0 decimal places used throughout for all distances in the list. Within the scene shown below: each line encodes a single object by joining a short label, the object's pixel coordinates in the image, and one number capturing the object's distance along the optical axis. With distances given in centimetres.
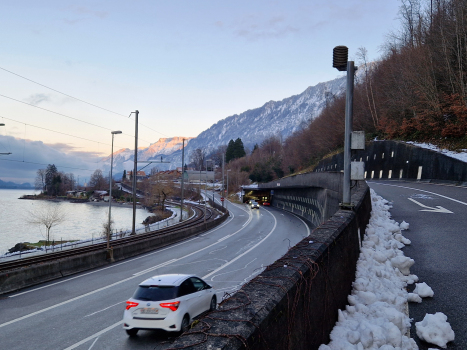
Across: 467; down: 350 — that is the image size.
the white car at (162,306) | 1012
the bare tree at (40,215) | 5611
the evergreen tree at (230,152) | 18588
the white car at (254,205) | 7725
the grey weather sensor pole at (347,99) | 1138
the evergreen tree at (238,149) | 18362
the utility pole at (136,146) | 3509
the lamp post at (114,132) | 3469
